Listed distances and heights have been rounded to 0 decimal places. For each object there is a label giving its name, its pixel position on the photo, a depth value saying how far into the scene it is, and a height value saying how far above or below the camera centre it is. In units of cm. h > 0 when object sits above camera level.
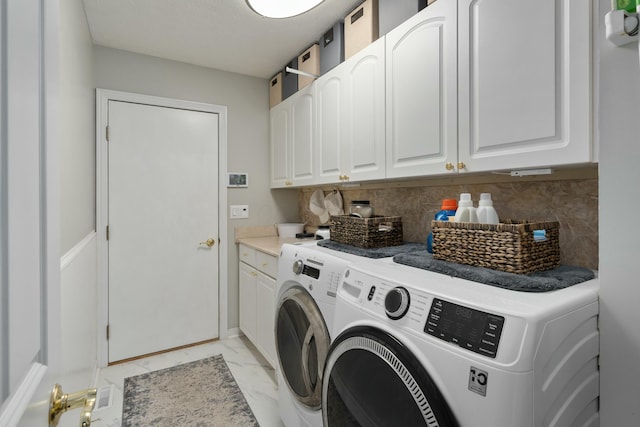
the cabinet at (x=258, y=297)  218 -66
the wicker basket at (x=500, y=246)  101 -12
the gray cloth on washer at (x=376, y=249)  149 -20
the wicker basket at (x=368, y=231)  166 -11
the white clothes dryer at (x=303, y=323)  130 -50
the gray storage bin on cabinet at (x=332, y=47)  202 +108
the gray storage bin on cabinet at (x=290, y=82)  253 +107
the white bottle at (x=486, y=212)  119 +0
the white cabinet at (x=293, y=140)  235 +58
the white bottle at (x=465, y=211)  124 +0
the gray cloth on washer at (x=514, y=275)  89 -20
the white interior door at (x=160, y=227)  242 -13
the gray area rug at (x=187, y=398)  180 -117
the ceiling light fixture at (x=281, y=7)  166 +109
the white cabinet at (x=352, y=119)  171 +55
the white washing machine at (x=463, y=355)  66 -35
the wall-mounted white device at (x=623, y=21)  76 +46
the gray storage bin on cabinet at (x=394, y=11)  149 +98
